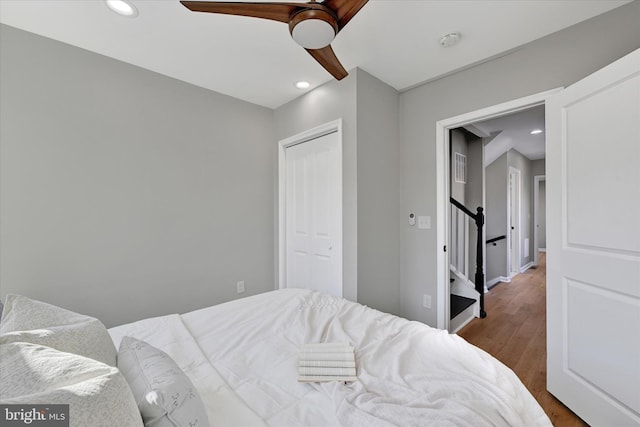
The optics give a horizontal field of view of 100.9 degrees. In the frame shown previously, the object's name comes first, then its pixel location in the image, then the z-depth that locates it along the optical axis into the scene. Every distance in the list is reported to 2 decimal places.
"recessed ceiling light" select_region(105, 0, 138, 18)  1.58
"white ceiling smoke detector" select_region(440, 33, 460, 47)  1.88
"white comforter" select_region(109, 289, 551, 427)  0.80
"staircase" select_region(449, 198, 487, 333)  2.97
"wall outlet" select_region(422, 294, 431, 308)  2.51
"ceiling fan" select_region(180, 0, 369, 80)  1.12
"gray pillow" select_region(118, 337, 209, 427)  0.68
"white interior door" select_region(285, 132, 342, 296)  2.49
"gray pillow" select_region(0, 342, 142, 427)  0.50
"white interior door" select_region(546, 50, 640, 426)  1.37
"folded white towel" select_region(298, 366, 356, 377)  0.98
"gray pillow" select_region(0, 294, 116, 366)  0.78
